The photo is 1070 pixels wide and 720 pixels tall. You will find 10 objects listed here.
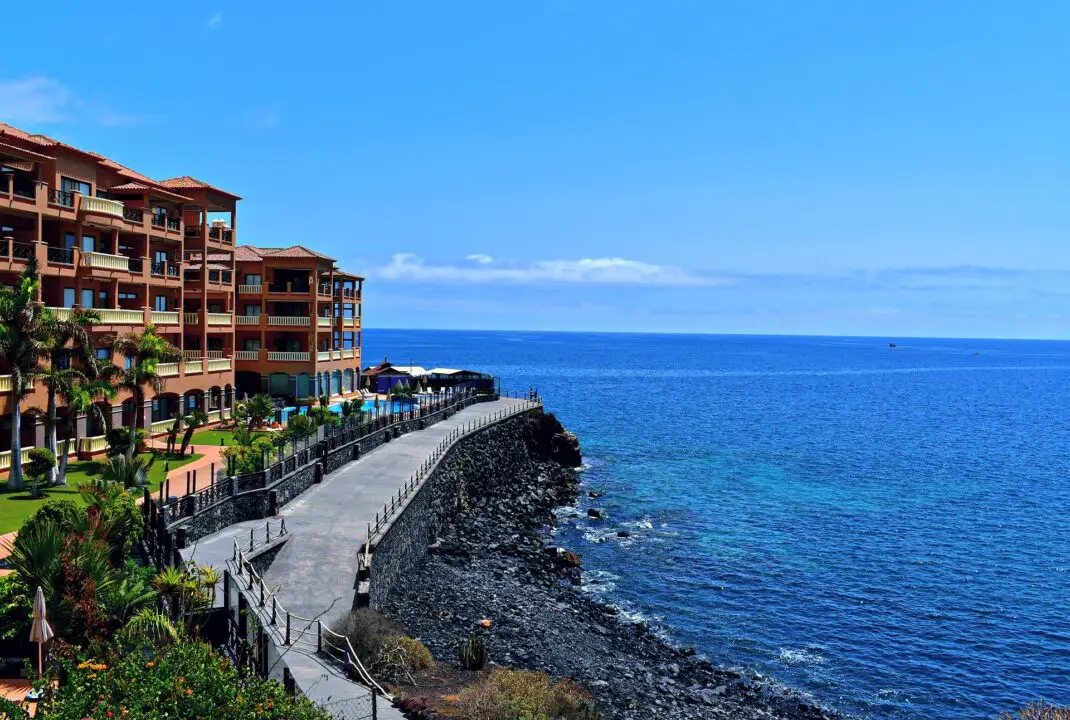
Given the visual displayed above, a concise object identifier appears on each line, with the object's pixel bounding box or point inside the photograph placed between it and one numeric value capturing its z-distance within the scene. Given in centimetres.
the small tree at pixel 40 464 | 3562
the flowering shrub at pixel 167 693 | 1418
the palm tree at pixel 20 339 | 3466
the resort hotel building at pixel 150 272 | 4150
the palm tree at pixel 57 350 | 3569
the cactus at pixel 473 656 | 2375
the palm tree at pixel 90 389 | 3672
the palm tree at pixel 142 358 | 4206
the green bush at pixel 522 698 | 1847
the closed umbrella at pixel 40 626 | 1591
